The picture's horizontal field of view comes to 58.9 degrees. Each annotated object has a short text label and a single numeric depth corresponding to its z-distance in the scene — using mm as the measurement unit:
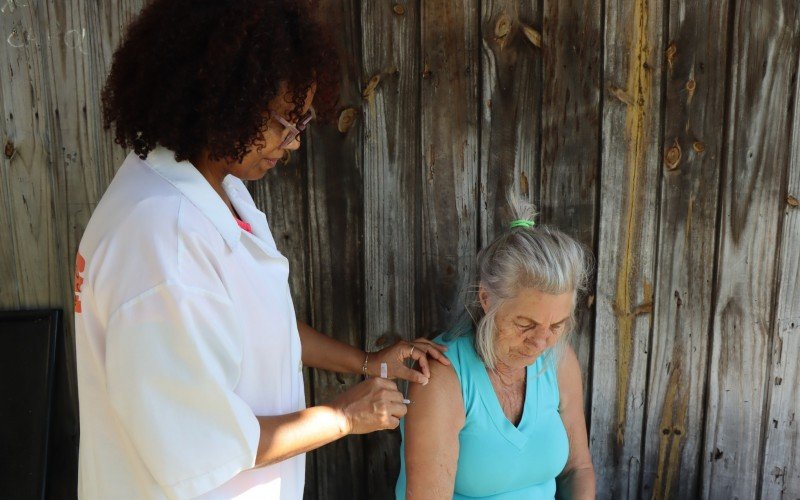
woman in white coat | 1185
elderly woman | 1760
